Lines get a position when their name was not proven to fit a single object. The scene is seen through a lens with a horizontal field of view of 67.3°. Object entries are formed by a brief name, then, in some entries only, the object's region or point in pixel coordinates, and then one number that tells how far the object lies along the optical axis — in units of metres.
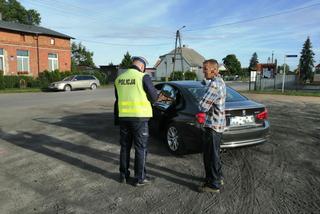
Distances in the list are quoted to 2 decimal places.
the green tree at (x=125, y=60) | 45.39
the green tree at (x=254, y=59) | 121.95
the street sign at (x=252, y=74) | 25.34
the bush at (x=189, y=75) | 42.34
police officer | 3.32
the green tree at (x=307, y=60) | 55.89
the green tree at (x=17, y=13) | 44.32
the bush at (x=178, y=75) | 41.00
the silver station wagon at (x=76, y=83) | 21.17
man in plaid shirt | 3.16
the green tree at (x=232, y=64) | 81.81
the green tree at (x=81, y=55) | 64.53
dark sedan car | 4.02
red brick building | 25.42
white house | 56.64
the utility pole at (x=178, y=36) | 32.54
